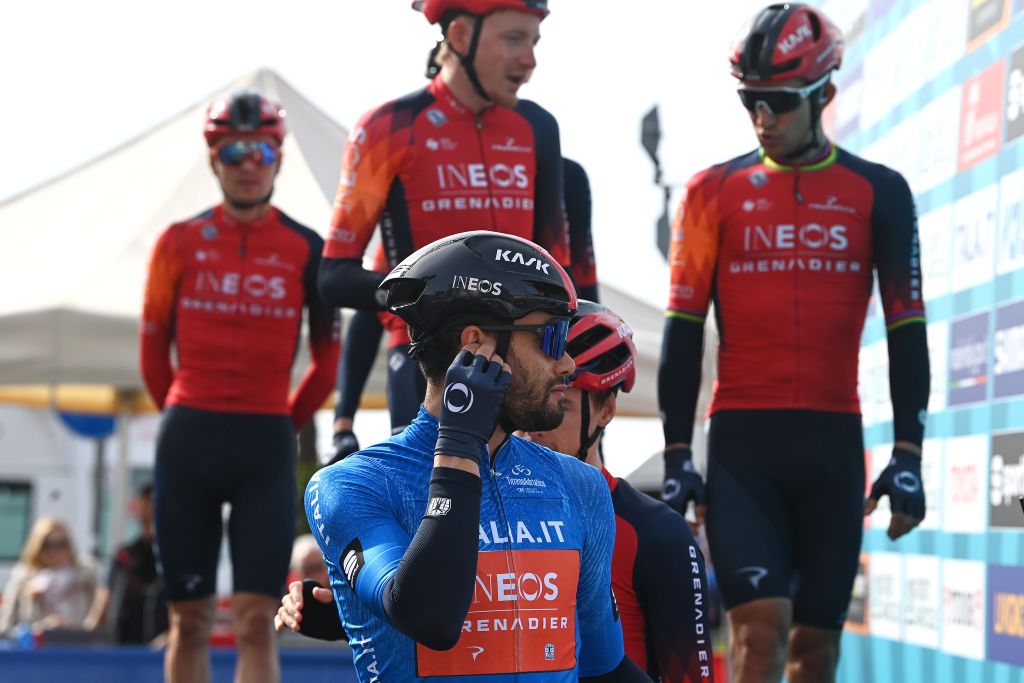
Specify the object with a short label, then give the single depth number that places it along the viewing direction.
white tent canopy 10.02
